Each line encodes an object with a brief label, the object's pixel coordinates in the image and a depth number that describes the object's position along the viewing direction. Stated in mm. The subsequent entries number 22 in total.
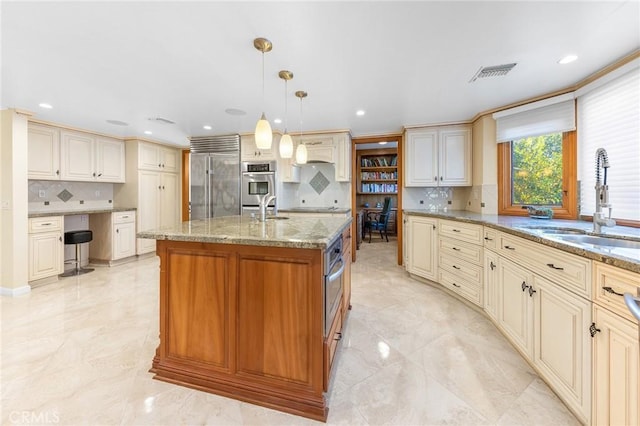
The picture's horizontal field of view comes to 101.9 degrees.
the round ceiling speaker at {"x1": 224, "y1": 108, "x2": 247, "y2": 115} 3289
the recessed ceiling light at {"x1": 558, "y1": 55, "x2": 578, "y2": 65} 2029
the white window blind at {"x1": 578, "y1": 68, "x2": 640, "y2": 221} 1991
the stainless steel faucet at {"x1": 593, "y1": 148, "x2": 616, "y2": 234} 1785
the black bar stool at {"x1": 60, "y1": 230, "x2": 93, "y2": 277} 3814
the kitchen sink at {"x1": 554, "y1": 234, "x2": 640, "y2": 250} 1612
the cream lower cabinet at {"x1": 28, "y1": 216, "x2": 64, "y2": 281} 3322
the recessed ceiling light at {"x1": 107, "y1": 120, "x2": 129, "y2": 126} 3758
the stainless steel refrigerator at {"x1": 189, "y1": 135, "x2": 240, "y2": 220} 4543
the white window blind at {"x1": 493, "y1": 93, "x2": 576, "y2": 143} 2590
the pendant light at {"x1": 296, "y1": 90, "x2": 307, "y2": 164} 2695
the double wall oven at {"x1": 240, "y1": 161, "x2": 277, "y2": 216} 4363
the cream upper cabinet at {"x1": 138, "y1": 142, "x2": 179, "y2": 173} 4829
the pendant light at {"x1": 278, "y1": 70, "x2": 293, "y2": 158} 2318
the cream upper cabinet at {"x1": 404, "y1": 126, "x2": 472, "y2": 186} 3822
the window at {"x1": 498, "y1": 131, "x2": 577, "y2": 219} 2625
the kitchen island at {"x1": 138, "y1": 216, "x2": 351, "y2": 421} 1413
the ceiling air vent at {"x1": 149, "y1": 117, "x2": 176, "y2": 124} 3626
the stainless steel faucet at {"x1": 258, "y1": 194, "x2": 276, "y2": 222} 2352
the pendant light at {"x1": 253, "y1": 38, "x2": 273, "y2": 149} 1952
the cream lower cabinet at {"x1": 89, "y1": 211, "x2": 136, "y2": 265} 4371
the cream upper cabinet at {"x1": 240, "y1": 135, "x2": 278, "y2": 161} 4383
